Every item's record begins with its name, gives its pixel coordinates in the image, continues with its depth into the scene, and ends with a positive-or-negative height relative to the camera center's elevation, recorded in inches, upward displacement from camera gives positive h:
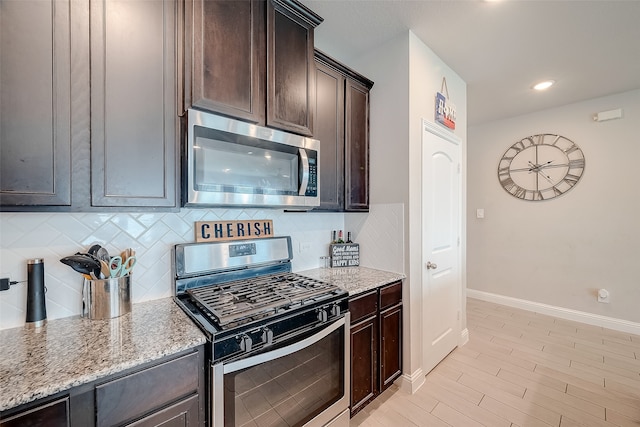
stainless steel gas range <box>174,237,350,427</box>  42.4 -22.0
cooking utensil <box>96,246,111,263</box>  47.4 -7.2
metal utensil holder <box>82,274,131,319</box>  45.9 -14.6
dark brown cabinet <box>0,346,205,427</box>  29.8 -23.6
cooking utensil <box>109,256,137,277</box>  47.3 -9.4
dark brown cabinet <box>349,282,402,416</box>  66.0 -35.0
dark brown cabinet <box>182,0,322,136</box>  49.2 +32.8
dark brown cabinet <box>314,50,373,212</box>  75.5 +24.5
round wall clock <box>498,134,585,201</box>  130.5 +24.2
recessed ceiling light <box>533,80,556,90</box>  109.0 +54.3
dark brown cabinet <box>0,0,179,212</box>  36.1 +17.0
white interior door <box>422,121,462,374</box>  85.0 -10.6
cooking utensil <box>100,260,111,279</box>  46.0 -9.6
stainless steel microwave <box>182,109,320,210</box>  48.7 +10.5
